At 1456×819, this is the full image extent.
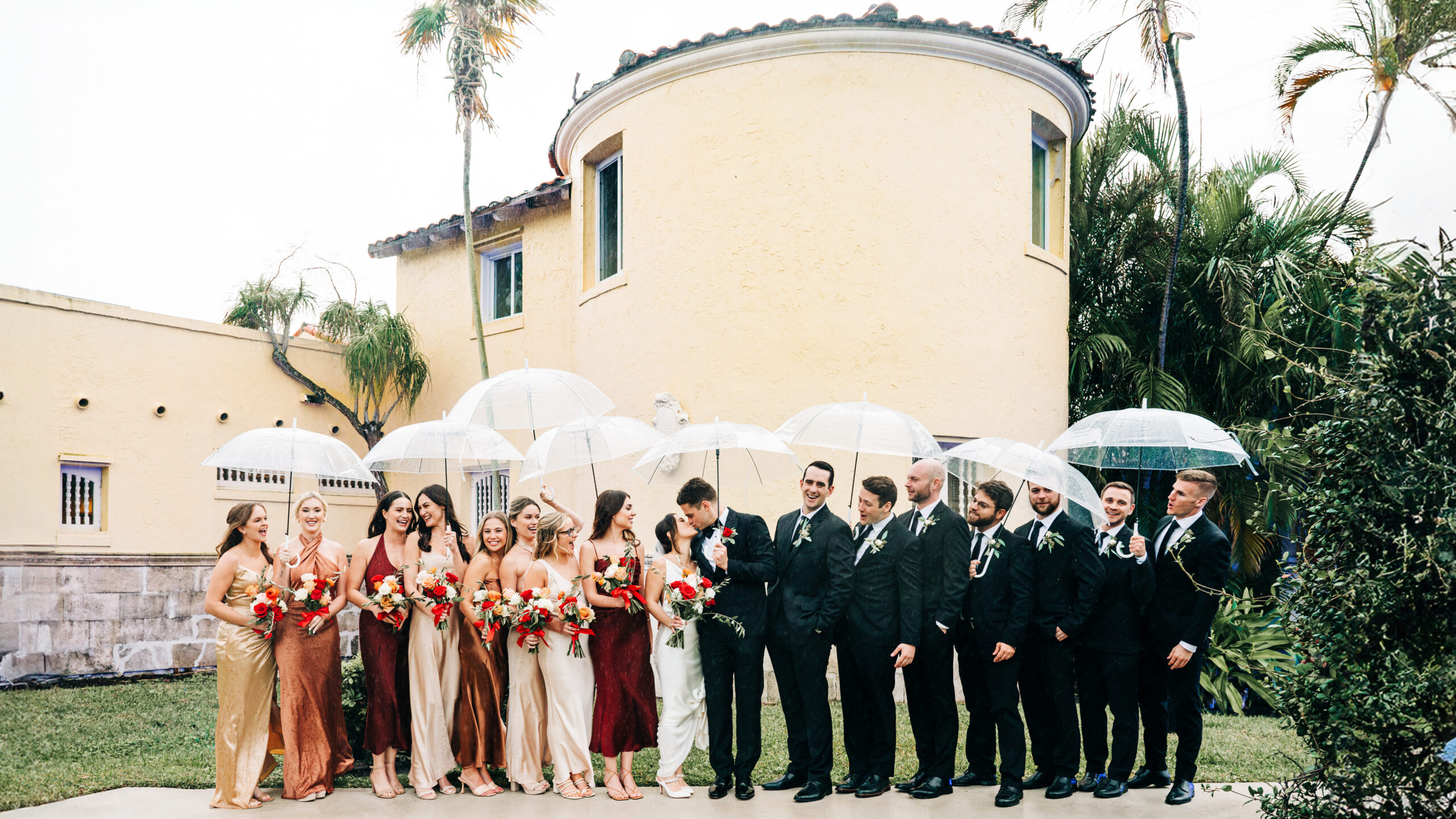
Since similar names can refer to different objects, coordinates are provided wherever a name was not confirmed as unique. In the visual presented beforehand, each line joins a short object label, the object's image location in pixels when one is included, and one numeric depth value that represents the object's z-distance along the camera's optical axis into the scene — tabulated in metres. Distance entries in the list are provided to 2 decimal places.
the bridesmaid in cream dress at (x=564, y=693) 7.30
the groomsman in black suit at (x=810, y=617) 7.18
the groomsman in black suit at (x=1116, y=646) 7.19
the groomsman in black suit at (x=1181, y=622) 7.01
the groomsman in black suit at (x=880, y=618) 7.18
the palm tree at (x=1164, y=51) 13.27
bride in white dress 7.30
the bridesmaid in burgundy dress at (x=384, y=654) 7.38
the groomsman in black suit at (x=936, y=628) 7.21
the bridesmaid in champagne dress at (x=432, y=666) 7.38
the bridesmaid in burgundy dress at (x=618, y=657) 7.31
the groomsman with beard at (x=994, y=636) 7.11
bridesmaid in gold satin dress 7.10
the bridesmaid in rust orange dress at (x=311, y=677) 7.27
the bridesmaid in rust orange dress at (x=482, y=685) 7.49
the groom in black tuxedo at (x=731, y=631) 7.21
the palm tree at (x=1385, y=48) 14.22
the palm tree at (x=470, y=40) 16.89
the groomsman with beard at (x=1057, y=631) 7.19
